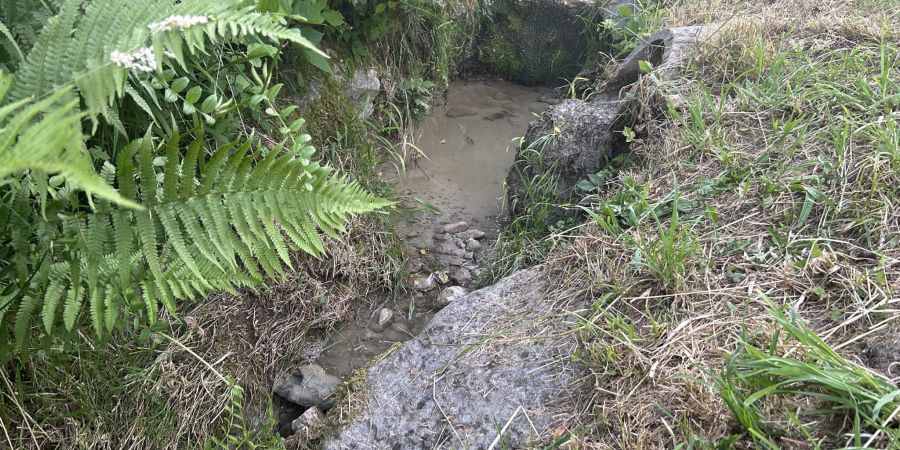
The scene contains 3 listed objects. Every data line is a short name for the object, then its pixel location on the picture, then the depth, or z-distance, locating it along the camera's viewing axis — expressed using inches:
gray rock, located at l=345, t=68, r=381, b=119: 135.6
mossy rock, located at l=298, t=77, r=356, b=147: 124.4
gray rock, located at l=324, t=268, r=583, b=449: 83.2
